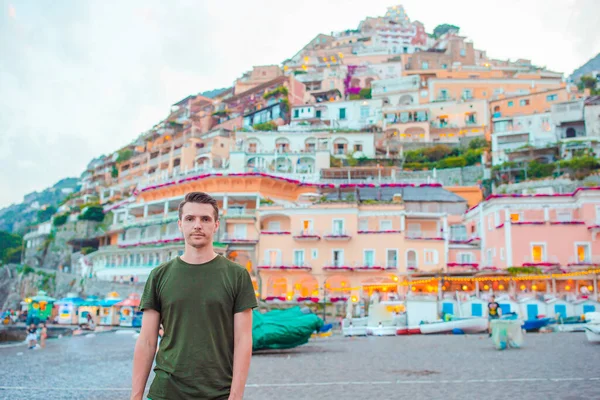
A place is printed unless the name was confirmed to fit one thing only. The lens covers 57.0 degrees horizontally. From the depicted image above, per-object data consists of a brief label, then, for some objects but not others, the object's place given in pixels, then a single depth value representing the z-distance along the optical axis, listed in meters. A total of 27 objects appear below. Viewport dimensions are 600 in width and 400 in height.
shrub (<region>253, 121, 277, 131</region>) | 64.88
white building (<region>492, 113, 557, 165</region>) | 53.62
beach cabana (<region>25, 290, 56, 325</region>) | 37.84
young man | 3.53
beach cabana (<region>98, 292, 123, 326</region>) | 35.94
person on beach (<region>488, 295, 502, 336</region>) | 18.75
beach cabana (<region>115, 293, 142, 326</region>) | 34.75
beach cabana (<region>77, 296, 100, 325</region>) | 37.01
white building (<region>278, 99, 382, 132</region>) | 66.55
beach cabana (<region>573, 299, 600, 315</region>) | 27.14
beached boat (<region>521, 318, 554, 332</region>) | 24.11
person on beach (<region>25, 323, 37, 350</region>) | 23.12
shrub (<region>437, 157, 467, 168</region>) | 55.16
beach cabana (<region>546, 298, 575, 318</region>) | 27.47
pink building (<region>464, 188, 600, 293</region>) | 33.56
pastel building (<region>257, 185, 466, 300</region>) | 37.88
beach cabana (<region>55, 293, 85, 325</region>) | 38.25
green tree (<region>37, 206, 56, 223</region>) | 96.94
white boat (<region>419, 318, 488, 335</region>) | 24.12
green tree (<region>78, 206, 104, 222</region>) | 66.81
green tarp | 17.28
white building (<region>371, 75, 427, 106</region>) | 71.88
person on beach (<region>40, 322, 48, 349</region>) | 23.34
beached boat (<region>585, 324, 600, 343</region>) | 15.53
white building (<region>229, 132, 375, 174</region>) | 54.41
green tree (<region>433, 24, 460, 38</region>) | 117.00
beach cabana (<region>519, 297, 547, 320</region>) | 28.02
